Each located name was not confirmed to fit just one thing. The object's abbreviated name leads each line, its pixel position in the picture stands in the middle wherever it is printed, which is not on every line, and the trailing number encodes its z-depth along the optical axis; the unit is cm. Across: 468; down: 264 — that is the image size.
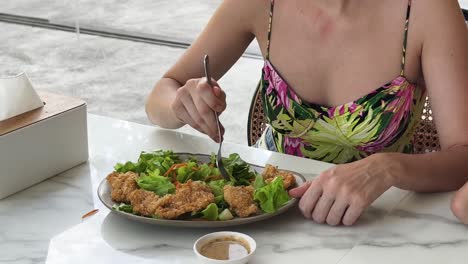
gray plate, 135
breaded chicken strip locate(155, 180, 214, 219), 137
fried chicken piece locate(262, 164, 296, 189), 146
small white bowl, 126
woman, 158
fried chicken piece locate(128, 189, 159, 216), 138
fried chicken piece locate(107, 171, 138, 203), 143
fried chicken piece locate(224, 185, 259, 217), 138
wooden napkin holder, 150
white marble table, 133
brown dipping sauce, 129
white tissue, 155
